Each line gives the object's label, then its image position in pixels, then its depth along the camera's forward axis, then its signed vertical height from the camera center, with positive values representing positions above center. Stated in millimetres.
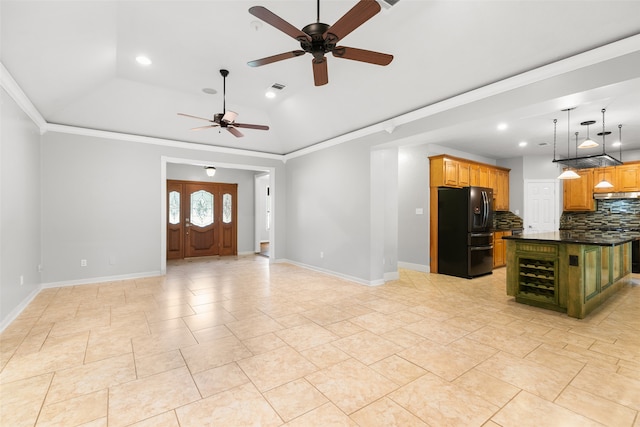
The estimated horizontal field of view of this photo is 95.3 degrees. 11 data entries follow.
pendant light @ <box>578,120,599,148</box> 4523 +1074
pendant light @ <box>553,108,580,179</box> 5005 +713
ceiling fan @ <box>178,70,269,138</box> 4309 +1410
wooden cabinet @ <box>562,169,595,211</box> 7216 +523
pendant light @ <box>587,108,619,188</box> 5469 +592
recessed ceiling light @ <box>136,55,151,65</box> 3986 +2145
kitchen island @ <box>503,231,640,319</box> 3559 -777
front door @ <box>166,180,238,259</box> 8250 -153
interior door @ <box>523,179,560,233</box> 7543 +211
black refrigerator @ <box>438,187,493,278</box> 5816 -379
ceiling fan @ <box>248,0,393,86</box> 2018 +1387
